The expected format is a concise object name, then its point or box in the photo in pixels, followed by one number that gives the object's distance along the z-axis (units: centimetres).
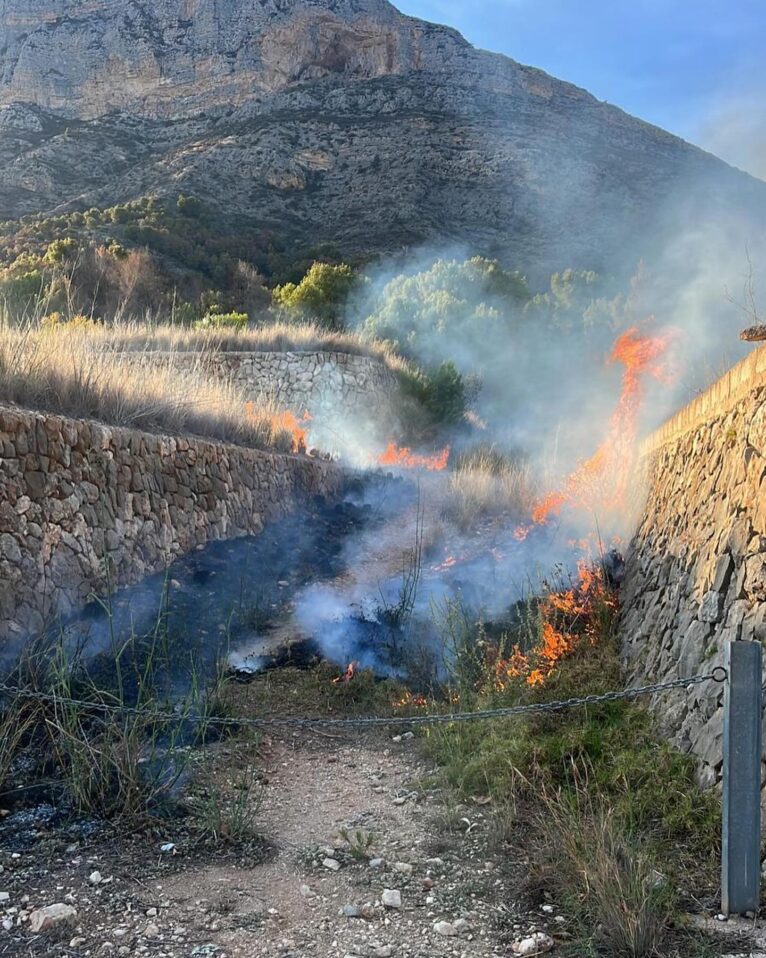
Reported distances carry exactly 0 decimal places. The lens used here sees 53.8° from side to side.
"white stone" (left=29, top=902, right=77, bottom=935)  278
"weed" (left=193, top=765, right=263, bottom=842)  359
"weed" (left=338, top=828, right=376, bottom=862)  359
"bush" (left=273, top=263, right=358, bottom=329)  2503
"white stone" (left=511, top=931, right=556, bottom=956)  276
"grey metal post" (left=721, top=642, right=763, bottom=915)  283
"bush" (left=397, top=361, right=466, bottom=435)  2045
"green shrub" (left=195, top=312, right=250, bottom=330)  2109
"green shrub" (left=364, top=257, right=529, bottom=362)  2462
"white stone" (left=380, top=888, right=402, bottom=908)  312
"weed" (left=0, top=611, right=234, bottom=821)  371
